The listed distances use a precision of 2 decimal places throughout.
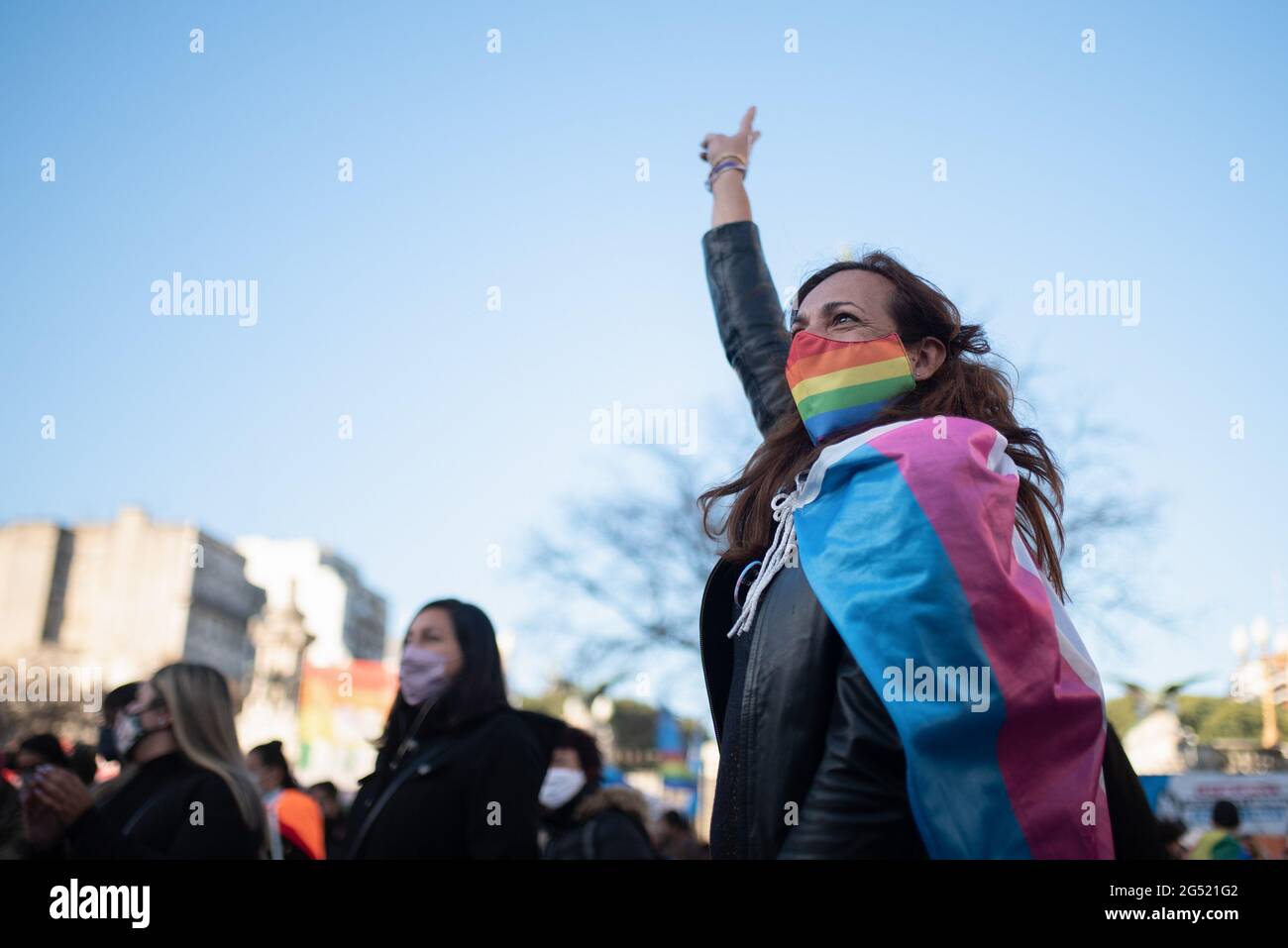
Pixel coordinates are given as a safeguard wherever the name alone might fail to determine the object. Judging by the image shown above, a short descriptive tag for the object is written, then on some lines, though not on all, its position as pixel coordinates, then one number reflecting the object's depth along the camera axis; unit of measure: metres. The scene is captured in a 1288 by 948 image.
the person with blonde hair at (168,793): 3.26
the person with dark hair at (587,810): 4.82
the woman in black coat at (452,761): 3.43
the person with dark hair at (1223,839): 8.06
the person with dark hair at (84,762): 6.68
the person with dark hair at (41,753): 6.36
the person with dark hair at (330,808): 9.95
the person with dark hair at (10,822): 4.66
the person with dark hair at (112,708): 5.21
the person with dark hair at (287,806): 7.13
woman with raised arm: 1.36
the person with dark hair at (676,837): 11.95
